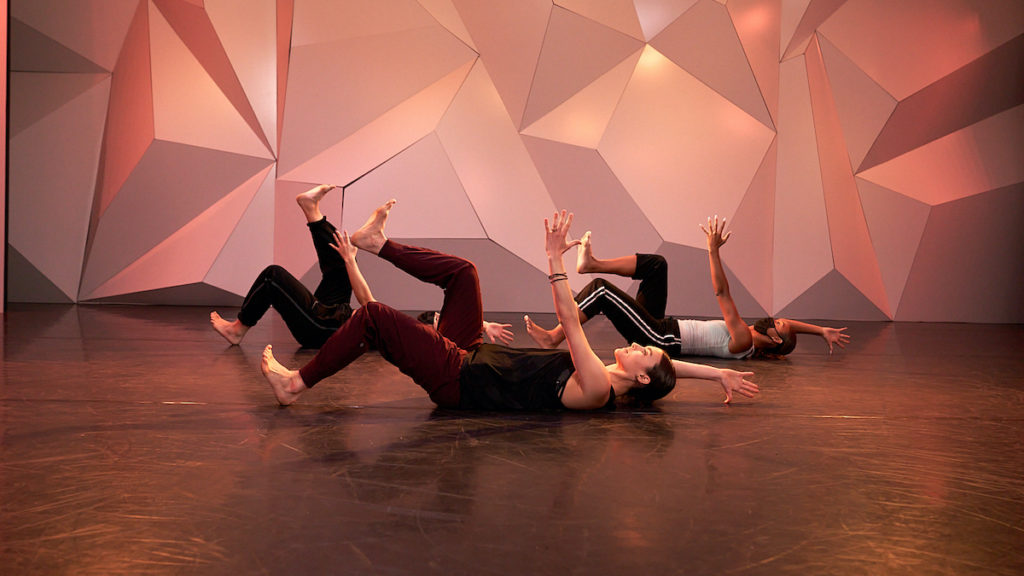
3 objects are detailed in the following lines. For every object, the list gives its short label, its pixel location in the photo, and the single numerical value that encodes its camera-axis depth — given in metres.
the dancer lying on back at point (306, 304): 4.51
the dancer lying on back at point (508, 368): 2.81
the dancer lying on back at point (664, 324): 4.49
